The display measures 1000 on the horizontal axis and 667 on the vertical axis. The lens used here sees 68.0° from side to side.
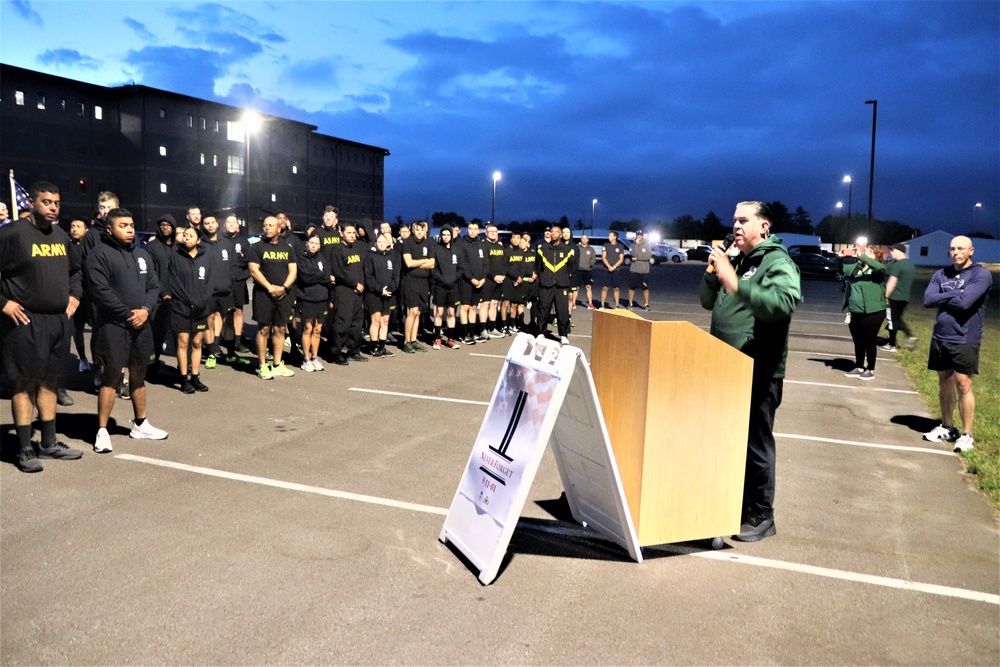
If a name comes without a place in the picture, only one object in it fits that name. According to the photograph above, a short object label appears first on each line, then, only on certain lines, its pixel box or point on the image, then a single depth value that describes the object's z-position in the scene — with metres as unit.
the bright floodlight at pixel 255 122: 62.67
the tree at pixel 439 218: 69.81
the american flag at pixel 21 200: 11.60
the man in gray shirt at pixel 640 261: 20.72
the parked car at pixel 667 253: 60.09
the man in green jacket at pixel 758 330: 4.46
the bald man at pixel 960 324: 6.98
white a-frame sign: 4.10
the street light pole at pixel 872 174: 34.16
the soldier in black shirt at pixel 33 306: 5.85
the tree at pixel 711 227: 105.45
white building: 91.62
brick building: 50.22
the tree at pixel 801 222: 133.32
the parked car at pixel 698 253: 64.49
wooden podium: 4.29
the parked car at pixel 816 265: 40.97
